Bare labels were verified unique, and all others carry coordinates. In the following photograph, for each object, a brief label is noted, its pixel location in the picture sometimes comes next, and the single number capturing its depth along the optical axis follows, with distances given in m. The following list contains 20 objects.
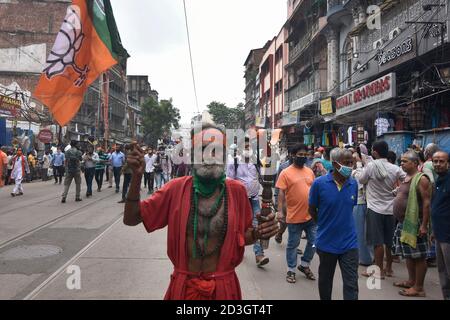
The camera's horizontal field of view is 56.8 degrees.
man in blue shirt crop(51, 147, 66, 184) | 18.94
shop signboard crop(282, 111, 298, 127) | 27.02
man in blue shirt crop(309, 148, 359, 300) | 4.21
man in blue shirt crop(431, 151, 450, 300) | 4.43
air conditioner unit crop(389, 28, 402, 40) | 13.44
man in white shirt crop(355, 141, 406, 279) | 5.95
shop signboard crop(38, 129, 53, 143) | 23.95
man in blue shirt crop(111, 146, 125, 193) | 15.47
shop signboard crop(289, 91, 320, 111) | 22.95
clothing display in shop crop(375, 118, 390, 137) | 13.39
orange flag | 4.36
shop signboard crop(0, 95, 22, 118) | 23.39
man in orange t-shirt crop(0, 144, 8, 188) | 12.79
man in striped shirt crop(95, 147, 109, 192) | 16.05
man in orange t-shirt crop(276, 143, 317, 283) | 5.81
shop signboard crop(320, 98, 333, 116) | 19.47
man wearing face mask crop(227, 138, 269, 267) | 7.14
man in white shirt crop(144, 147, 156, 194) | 15.30
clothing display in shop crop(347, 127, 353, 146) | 15.64
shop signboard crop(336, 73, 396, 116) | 12.62
